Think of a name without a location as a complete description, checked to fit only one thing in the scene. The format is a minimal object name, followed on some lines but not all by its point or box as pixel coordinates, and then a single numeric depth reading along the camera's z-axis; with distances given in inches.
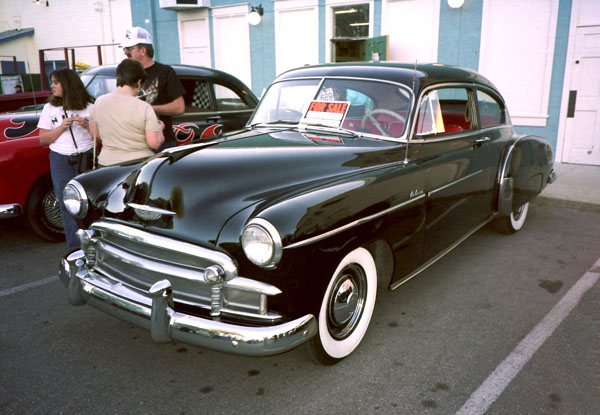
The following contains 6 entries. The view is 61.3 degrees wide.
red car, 183.9
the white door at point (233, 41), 496.7
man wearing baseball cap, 176.2
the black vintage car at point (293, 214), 93.5
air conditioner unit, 503.0
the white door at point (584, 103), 338.3
